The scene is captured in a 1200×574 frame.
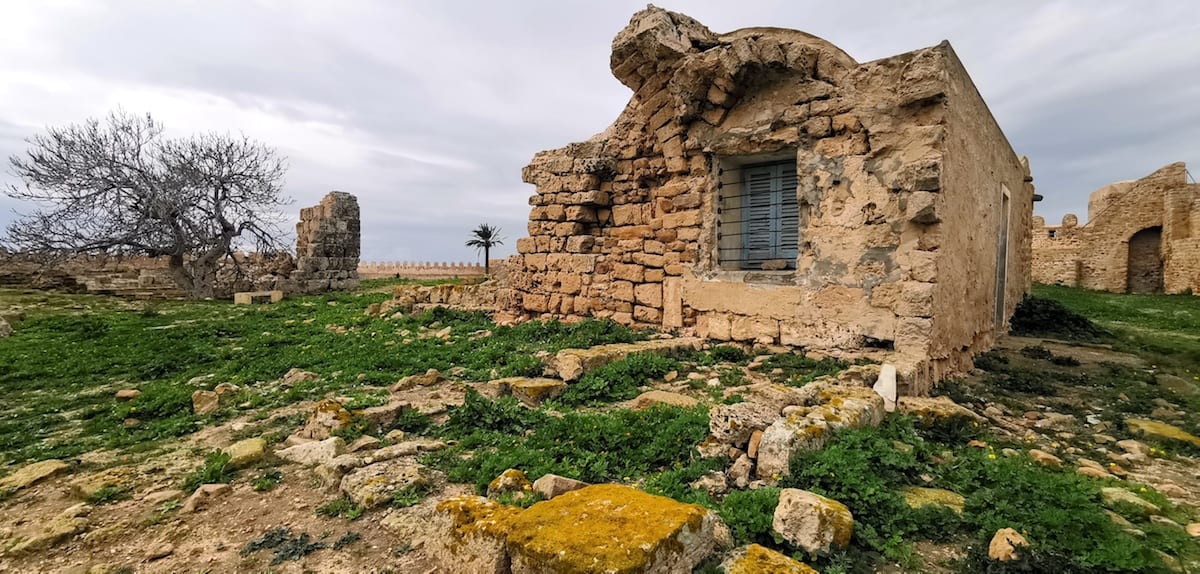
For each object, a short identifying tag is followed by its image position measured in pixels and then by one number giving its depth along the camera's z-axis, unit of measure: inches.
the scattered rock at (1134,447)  165.3
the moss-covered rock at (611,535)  79.0
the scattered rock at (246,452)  153.3
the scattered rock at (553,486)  115.0
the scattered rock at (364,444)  157.5
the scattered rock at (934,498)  121.1
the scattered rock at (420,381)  223.3
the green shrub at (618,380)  203.0
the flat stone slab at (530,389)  201.8
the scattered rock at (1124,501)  119.0
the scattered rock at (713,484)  125.1
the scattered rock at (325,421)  173.5
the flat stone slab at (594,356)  225.5
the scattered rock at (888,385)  187.0
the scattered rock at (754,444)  136.3
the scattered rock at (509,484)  121.6
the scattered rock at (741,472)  126.2
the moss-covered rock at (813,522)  98.7
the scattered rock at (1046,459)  147.9
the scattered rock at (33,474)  143.6
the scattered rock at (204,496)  128.3
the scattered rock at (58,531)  112.8
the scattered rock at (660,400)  186.4
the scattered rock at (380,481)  125.0
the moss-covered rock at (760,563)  87.5
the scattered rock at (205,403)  208.7
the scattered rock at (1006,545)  97.2
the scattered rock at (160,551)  109.5
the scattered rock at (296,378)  244.4
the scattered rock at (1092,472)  144.2
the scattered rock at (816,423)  128.6
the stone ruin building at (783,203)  235.0
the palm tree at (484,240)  1487.5
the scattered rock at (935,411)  172.2
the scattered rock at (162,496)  133.4
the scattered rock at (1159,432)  174.1
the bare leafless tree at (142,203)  607.2
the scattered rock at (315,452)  152.9
